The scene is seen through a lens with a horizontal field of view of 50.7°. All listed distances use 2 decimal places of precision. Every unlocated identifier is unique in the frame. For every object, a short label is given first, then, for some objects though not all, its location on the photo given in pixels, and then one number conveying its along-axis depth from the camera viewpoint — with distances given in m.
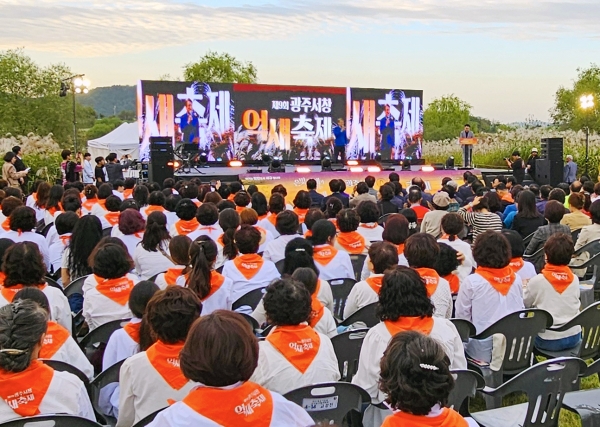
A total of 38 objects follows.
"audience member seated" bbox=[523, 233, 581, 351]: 4.60
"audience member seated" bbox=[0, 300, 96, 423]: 2.60
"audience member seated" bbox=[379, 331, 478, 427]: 2.07
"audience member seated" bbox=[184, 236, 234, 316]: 4.47
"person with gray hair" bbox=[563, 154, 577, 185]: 17.67
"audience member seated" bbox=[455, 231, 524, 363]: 4.42
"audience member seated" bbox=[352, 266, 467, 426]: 3.29
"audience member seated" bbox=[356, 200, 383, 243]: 7.16
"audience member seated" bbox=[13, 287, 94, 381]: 3.41
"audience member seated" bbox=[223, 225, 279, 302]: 5.11
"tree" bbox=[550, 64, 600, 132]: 53.62
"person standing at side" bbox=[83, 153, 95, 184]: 16.05
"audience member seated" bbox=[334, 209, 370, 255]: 6.39
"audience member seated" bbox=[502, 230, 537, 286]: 5.23
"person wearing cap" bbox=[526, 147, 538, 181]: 18.67
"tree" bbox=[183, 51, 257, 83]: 54.88
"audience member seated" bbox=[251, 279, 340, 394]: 3.12
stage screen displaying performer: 20.44
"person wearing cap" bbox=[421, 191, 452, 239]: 7.94
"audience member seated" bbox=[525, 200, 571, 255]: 6.77
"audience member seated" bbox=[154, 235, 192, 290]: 4.73
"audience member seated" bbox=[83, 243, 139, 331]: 4.34
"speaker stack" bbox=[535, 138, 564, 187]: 17.06
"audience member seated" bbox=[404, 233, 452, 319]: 4.44
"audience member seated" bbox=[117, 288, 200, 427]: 2.88
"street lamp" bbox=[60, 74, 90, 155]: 22.67
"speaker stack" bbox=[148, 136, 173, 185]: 15.09
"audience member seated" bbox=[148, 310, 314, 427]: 2.12
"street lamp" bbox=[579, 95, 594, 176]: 20.44
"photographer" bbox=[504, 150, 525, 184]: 18.31
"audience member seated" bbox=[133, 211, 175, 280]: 5.77
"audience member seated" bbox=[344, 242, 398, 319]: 4.45
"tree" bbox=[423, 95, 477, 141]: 60.97
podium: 20.66
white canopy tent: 27.78
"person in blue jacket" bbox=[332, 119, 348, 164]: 21.56
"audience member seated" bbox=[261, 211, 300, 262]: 6.27
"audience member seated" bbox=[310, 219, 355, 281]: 5.51
